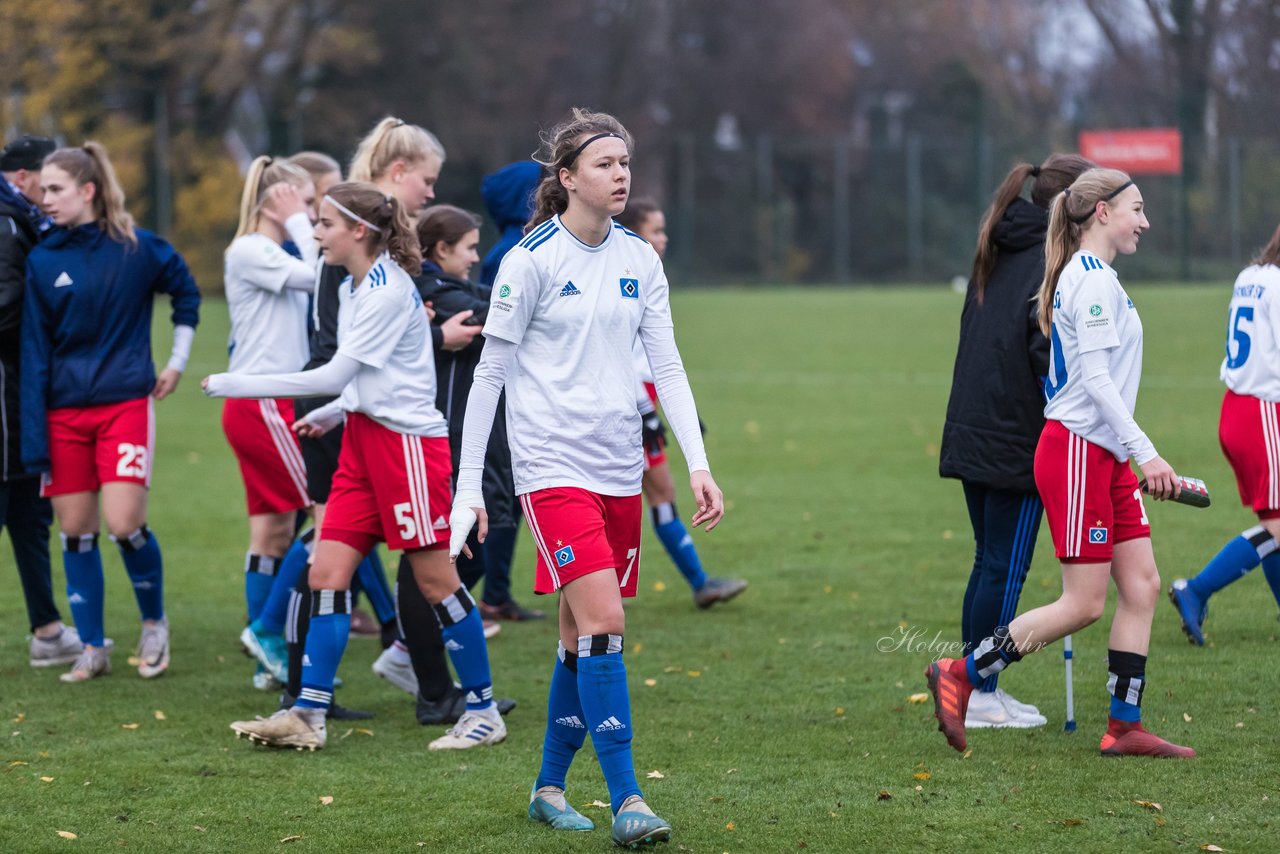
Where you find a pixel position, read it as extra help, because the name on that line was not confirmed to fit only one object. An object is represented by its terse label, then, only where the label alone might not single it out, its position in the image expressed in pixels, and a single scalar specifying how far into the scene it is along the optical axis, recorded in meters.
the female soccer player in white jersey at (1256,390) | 12.91
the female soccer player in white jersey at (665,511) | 16.05
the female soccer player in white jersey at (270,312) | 13.24
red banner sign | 76.19
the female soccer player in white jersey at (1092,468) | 10.12
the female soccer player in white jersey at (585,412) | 8.97
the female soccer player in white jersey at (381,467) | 11.24
